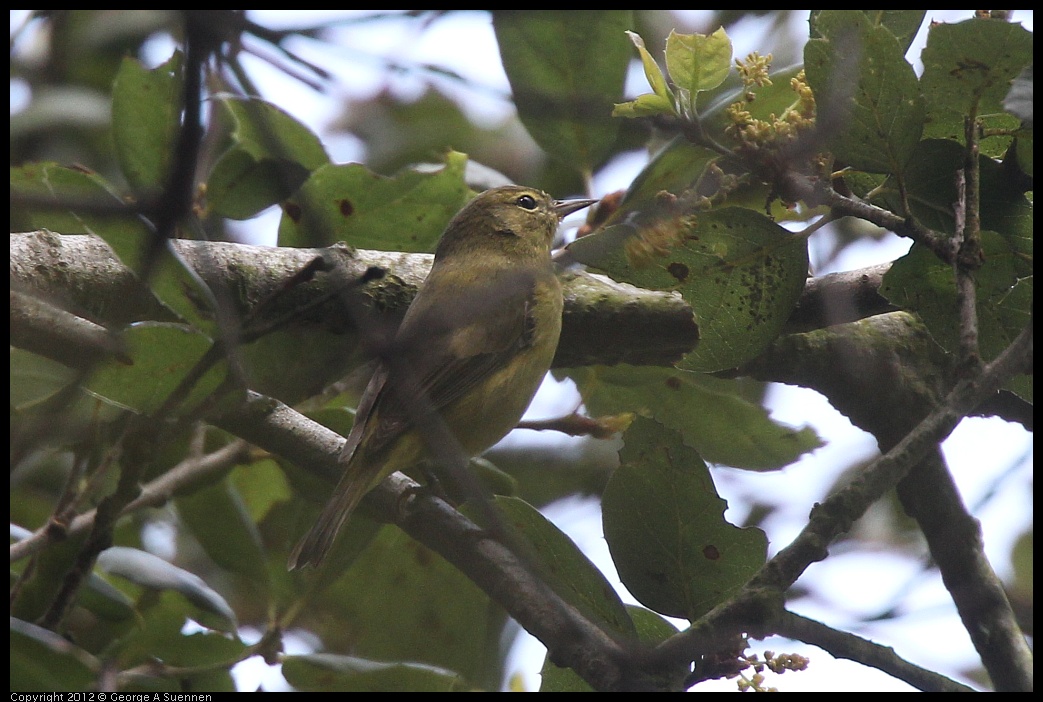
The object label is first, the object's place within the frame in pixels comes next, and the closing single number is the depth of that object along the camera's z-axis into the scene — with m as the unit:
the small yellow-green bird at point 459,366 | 5.64
